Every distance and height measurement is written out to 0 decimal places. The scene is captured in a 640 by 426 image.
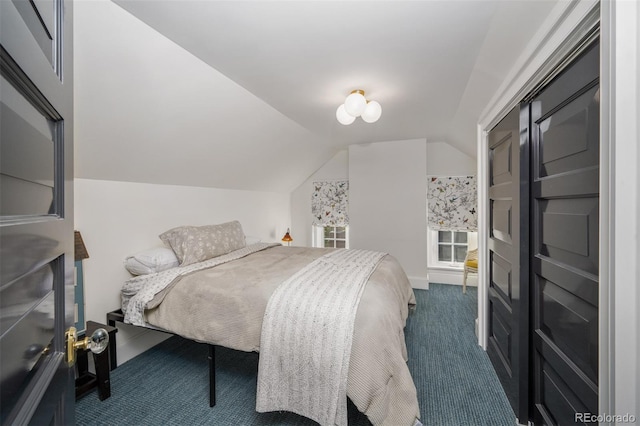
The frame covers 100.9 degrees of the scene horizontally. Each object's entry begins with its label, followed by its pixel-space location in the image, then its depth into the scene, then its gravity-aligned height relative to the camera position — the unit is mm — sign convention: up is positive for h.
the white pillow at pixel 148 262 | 2246 -436
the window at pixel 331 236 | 5004 -476
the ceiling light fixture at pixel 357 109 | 2090 +848
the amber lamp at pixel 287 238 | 4520 -453
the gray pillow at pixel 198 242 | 2447 -297
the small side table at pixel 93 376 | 1759 -1133
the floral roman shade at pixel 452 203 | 4051 +141
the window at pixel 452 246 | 4297 -563
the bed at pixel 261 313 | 1328 -659
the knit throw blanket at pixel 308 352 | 1358 -759
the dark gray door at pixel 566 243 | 978 -134
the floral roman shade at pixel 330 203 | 4840 +162
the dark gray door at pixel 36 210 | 412 +2
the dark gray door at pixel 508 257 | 1545 -307
